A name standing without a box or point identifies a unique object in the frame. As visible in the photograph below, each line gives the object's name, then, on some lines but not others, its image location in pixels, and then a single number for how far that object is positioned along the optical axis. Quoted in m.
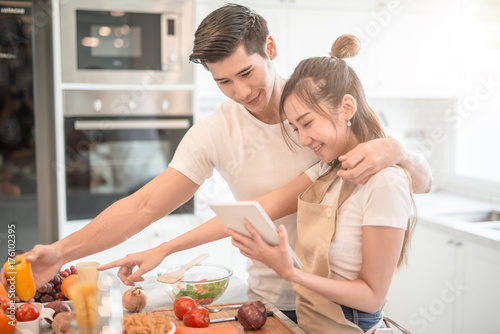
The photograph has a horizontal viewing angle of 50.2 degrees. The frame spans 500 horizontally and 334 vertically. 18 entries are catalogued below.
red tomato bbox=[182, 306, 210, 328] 1.28
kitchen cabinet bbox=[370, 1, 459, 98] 3.44
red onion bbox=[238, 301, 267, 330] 1.28
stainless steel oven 2.87
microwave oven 2.82
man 1.43
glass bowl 1.47
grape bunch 1.50
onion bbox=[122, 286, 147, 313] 1.43
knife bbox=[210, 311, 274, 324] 1.34
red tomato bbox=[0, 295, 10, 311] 1.22
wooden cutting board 1.30
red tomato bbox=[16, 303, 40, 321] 1.26
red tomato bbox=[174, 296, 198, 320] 1.35
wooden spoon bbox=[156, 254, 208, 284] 1.44
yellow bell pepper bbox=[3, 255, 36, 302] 1.29
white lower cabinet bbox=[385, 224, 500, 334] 2.60
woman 1.26
